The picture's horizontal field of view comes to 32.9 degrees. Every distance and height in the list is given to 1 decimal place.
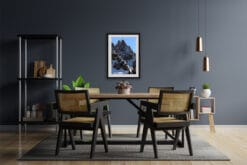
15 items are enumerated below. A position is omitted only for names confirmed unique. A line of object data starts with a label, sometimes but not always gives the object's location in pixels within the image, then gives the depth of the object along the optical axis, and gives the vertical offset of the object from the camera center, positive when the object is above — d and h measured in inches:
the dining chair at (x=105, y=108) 234.7 -17.4
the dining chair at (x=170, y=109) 181.3 -13.2
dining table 198.5 -8.3
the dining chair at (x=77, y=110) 181.5 -13.3
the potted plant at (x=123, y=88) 218.2 -4.5
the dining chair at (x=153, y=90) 246.2 -6.4
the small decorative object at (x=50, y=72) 277.0 +4.6
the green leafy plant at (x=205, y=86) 279.1 -4.4
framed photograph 292.4 +17.1
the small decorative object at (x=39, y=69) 279.4 +7.0
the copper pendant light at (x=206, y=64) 281.7 +10.5
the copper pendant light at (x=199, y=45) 281.7 +23.3
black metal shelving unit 276.1 +7.1
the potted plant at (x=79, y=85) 261.7 -3.5
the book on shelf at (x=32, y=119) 274.2 -26.0
